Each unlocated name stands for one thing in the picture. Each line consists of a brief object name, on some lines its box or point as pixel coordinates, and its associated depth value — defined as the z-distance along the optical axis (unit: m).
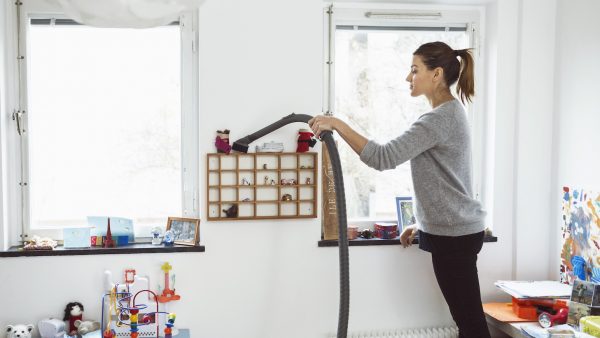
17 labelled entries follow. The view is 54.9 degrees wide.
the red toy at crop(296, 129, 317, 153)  2.46
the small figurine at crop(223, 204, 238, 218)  2.45
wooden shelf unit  2.45
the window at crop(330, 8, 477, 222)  2.68
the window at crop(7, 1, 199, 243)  2.44
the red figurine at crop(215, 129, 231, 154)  2.41
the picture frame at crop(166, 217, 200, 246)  2.46
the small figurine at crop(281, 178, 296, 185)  2.49
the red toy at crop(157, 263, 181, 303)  2.36
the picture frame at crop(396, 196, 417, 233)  2.65
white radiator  2.58
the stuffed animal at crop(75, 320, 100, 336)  2.27
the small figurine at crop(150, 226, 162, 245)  2.46
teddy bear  2.24
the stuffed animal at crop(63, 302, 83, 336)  2.33
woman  2.03
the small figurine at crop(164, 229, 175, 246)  2.45
